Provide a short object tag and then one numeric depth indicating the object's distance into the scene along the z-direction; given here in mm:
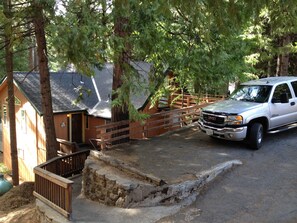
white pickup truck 9109
